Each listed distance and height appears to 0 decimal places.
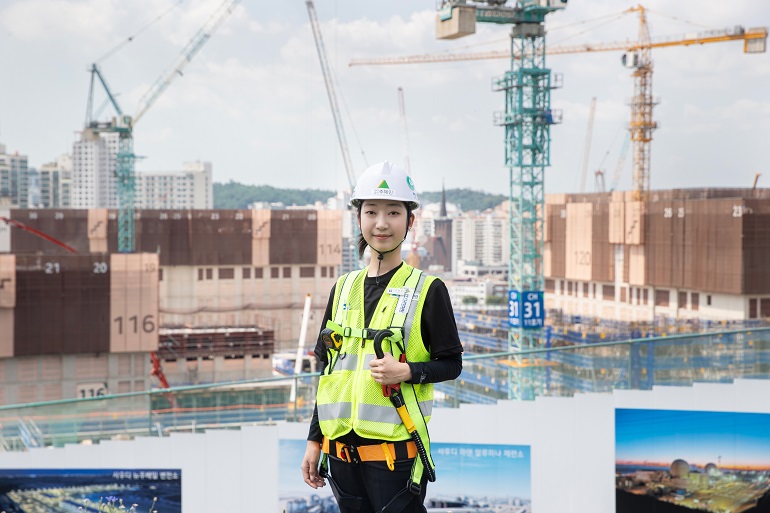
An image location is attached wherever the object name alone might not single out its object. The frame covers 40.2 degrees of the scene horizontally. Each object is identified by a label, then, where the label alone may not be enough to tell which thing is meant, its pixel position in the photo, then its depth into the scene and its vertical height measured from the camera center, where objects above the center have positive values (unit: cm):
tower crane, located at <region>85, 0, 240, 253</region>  5175 +536
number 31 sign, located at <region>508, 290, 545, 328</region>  2911 -191
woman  236 -28
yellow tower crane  5272 +932
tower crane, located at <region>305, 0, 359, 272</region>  6850 +986
